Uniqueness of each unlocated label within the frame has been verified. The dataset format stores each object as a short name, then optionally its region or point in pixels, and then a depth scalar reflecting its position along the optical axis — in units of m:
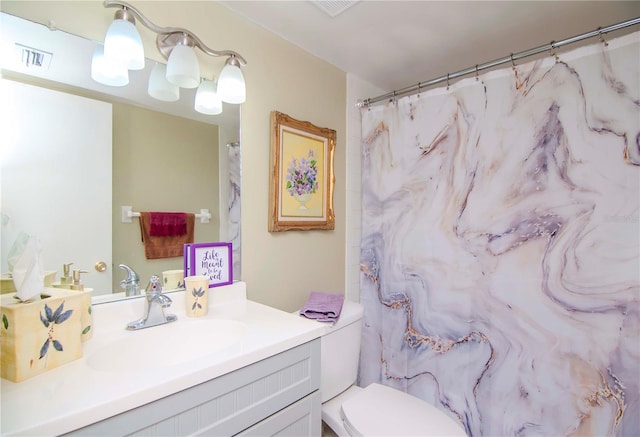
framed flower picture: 1.52
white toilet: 1.18
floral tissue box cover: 0.68
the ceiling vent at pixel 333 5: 1.30
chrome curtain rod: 1.13
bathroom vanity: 0.60
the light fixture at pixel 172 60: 1.01
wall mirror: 0.91
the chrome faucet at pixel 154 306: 1.04
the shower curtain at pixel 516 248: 1.16
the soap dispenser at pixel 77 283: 0.98
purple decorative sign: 1.24
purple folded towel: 1.42
